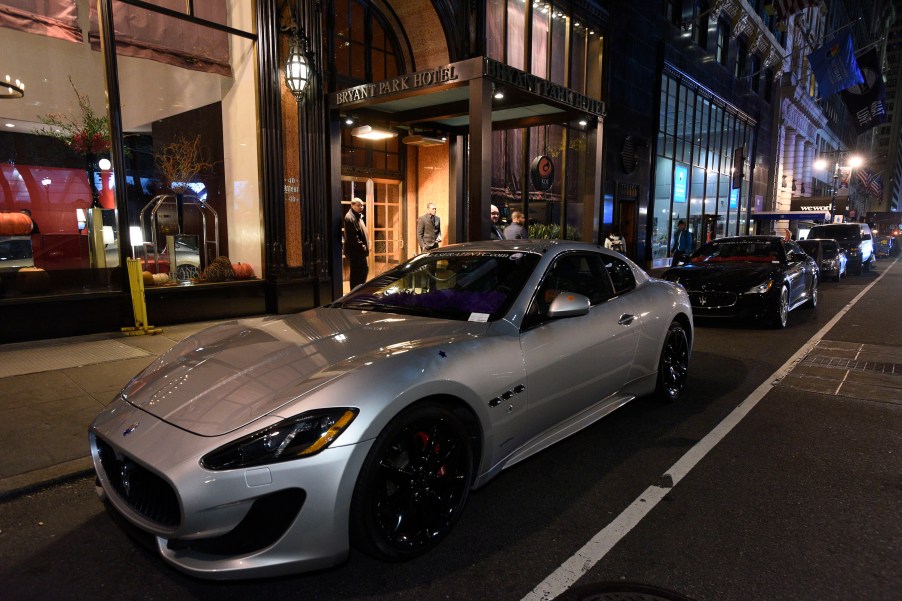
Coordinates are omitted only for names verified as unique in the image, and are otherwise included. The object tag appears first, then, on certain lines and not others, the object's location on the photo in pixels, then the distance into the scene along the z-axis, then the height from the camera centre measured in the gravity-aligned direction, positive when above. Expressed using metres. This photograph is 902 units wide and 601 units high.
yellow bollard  7.29 -0.98
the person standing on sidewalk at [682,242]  16.31 -0.42
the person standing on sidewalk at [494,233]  9.28 -0.09
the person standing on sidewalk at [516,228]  10.42 -0.01
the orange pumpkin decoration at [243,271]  9.06 -0.72
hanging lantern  8.80 +2.58
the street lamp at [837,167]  38.15 +5.62
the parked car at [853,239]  19.88 -0.40
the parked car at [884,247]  34.34 -1.18
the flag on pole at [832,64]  26.16 +7.90
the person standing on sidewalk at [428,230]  10.74 -0.05
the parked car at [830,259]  16.61 -0.96
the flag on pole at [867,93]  31.42 +7.89
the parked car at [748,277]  8.45 -0.81
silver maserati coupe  2.16 -0.87
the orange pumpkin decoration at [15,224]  7.05 +0.04
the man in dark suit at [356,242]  9.43 -0.25
